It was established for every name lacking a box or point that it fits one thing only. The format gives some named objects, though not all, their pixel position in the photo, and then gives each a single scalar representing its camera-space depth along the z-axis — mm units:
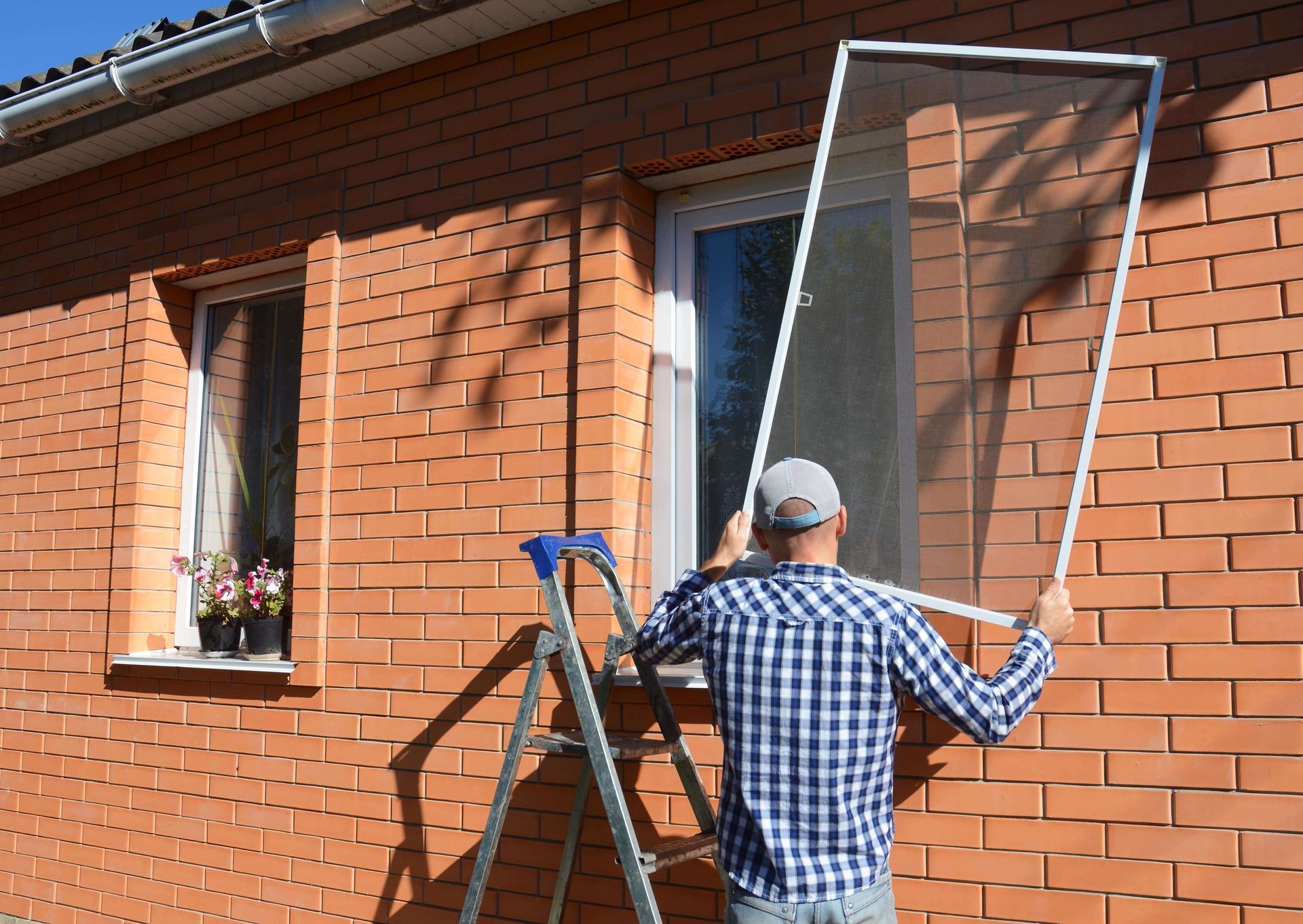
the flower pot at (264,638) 4145
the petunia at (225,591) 4156
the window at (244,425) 4496
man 2045
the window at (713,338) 3420
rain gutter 3709
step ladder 2756
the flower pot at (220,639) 4270
